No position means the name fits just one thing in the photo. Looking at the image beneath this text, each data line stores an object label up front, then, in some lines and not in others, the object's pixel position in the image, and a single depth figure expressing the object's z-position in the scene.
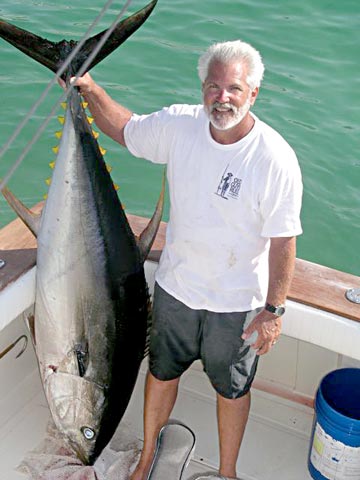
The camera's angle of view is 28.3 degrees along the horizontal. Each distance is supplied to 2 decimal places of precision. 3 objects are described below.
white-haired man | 2.22
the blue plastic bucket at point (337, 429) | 2.53
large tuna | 2.32
